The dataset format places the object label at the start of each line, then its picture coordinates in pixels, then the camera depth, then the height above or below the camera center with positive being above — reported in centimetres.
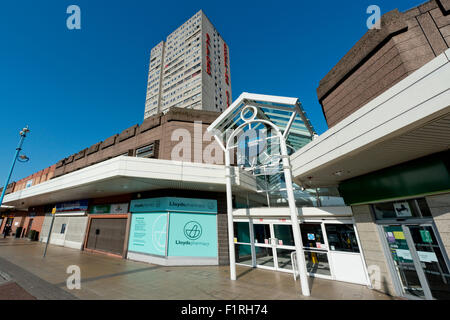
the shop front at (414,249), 477 -102
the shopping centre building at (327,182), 441 +151
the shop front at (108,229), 1166 -31
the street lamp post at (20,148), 1689 +736
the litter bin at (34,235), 2060 -85
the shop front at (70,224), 1491 +15
